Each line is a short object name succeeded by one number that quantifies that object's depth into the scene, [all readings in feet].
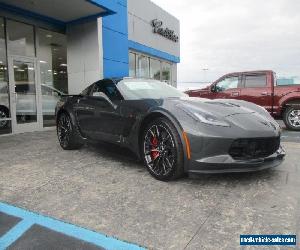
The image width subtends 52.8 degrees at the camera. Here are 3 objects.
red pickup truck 27.02
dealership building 26.18
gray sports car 10.27
